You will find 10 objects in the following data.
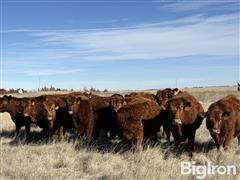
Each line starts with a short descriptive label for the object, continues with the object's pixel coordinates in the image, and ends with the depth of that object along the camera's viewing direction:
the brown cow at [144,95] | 12.01
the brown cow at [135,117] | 9.01
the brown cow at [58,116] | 11.21
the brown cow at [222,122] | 8.43
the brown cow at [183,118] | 8.64
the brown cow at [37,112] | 11.92
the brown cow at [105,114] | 10.67
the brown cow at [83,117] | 10.73
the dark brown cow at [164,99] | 9.34
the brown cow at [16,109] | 12.59
